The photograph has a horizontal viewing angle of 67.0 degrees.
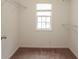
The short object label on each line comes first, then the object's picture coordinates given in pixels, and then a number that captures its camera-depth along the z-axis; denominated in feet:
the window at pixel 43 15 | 9.11
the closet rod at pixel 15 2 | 5.36
